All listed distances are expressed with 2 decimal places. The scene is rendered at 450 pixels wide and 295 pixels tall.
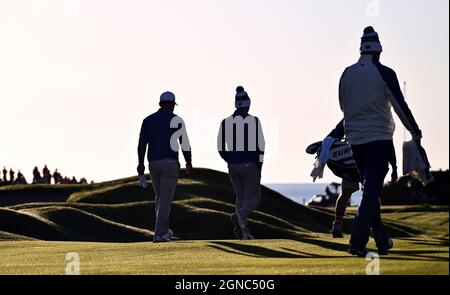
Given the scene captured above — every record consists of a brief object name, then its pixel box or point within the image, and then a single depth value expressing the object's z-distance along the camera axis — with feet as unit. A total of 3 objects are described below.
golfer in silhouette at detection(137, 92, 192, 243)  70.13
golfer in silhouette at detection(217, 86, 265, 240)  74.28
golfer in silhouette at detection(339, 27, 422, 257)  47.14
